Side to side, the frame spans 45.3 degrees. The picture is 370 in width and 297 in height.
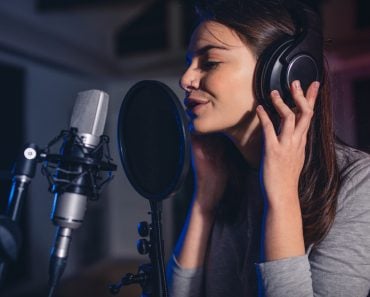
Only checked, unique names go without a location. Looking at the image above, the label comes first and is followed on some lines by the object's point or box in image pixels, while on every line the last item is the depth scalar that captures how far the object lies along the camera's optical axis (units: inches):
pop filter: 28.2
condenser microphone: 26.8
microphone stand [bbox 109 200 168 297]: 29.5
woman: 34.3
